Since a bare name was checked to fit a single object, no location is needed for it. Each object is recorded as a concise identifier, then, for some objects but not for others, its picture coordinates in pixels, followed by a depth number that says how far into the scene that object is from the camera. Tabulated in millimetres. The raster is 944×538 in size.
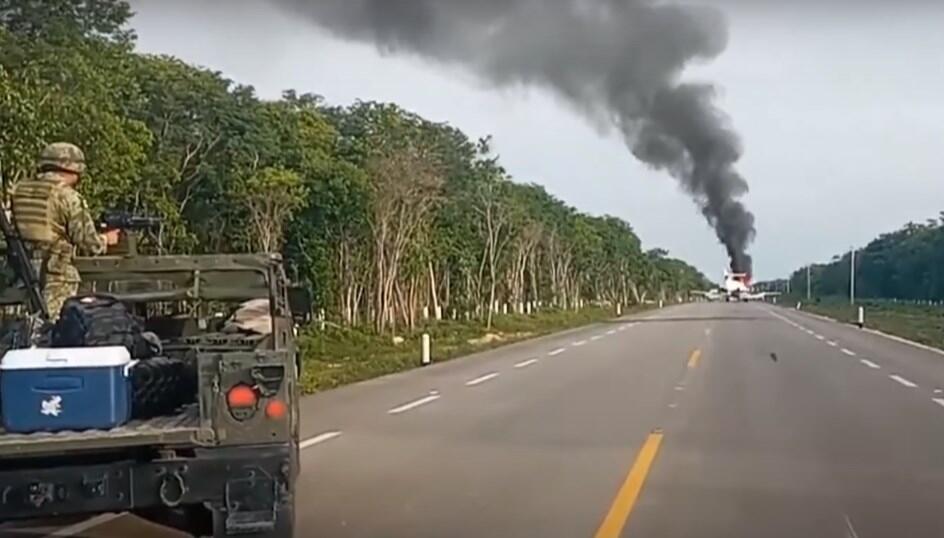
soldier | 8102
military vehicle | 6762
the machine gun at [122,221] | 9273
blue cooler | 6812
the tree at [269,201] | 37562
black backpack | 7516
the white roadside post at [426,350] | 32406
